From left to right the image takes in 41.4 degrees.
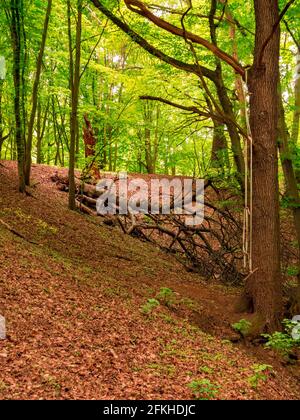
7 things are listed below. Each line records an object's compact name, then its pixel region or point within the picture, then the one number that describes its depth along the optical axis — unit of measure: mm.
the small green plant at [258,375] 4508
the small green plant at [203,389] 3865
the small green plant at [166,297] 6891
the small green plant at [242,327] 6172
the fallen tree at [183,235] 9859
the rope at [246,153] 5587
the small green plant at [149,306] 6021
